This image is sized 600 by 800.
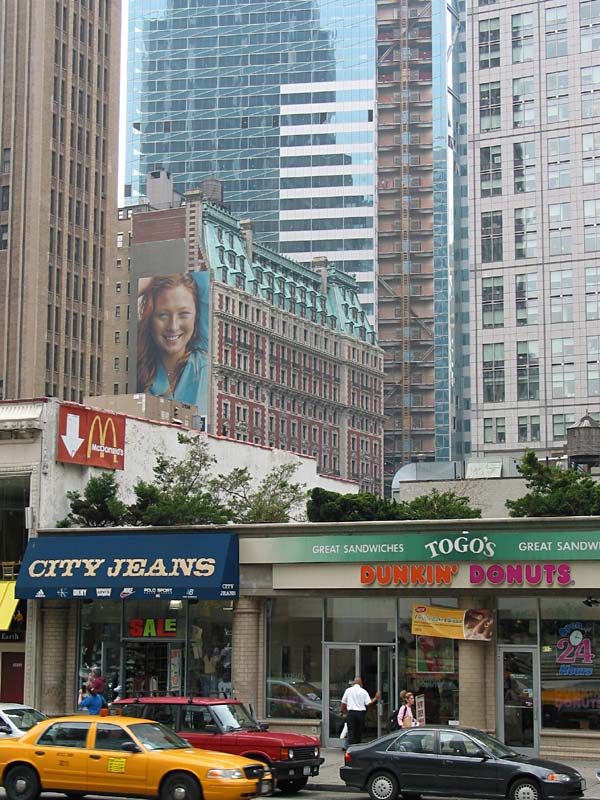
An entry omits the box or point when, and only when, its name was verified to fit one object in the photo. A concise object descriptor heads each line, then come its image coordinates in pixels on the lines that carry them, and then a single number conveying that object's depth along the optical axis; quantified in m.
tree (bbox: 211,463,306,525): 45.75
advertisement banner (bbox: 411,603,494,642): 29.86
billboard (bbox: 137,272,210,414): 120.75
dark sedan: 21.62
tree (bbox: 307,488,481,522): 37.22
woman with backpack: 26.66
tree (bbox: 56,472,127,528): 35.94
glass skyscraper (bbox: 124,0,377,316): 158.62
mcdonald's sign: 36.38
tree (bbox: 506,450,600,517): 39.31
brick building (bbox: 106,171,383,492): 123.69
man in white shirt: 28.48
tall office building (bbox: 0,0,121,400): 113.81
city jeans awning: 32.00
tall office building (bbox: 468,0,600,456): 100.75
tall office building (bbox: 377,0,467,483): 156.62
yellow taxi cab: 20.44
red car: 23.62
